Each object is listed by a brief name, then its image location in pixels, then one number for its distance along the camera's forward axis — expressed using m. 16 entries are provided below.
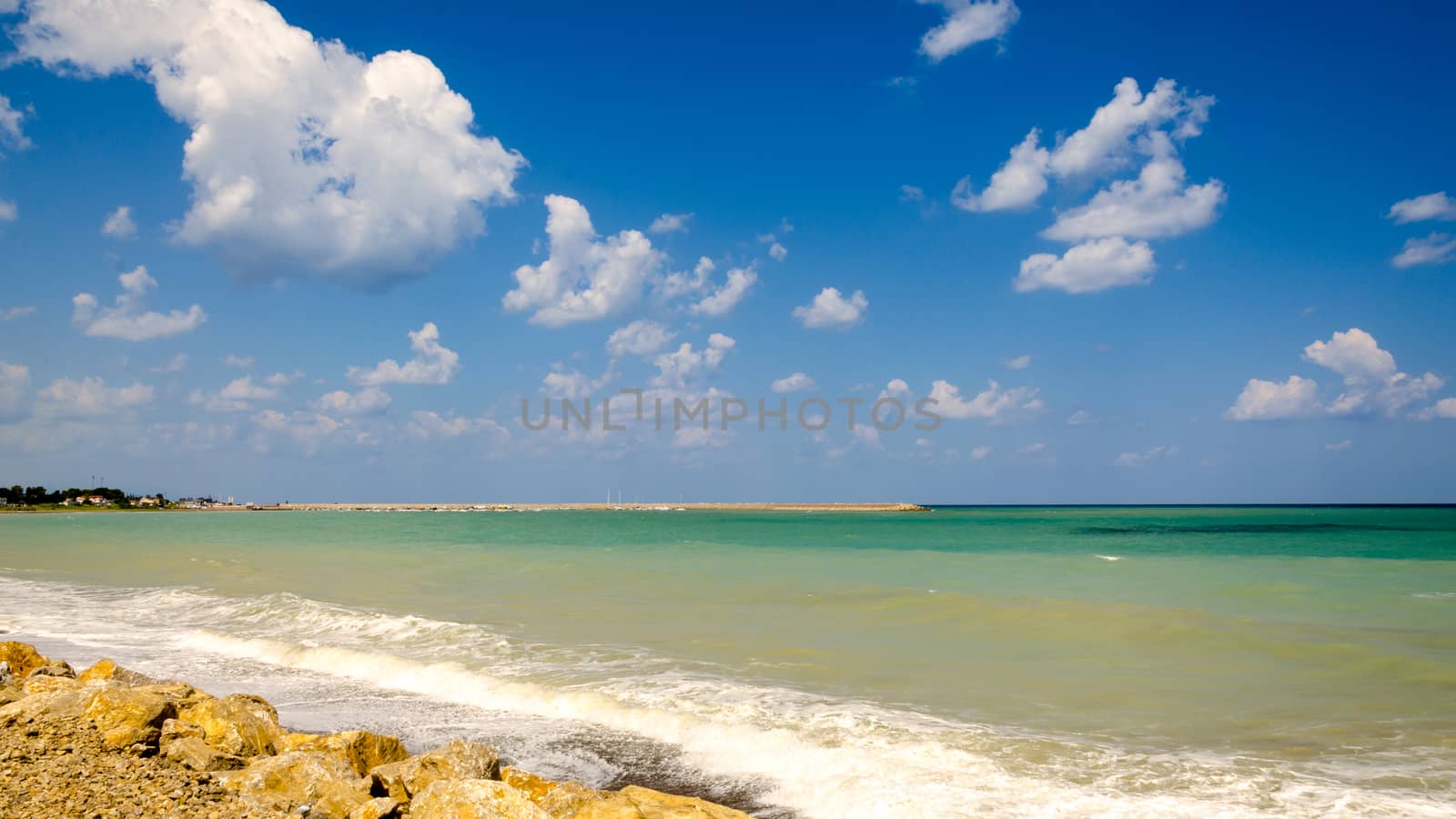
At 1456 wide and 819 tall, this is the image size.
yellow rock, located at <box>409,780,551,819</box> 5.45
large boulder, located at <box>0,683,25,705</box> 7.74
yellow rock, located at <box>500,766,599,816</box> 5.90
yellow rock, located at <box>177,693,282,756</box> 6.98
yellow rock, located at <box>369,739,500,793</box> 6.32
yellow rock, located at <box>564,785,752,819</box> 5.47
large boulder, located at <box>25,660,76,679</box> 9.59
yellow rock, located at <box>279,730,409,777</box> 6.84
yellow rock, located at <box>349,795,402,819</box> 5.63
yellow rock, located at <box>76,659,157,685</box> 9.11
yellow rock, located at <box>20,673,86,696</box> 7.61
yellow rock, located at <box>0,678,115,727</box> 6.79
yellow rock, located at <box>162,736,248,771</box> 6.36
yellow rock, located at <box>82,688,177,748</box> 6.54
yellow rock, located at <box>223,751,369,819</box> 5.73
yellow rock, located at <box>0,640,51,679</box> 10.05
